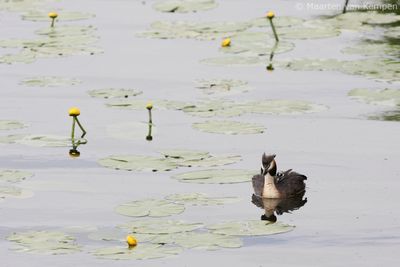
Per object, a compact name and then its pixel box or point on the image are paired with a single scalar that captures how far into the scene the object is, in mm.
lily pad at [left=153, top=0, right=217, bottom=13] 22078
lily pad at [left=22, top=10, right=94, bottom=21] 21562
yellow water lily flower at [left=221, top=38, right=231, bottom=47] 19328
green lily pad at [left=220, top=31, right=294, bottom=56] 19203
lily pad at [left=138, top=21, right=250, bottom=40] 20141
